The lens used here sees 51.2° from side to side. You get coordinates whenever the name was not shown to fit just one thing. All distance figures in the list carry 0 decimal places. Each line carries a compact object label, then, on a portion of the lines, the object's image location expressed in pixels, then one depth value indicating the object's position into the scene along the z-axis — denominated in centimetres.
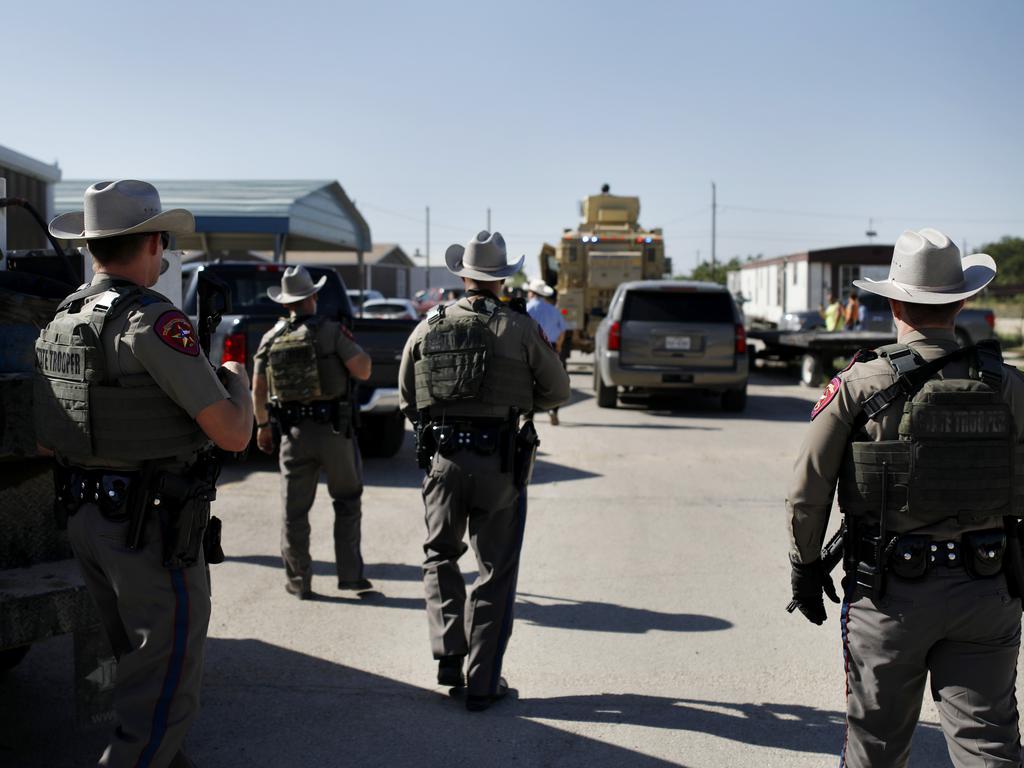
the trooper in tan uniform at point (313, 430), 606
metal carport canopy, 1739
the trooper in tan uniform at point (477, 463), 460
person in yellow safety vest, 2180
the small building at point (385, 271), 6275
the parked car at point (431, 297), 4169
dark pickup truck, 916
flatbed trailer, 1791
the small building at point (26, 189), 744
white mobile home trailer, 2852
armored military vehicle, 2159
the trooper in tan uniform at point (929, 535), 296
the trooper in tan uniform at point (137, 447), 300
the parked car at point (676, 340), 1498
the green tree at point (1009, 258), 7681
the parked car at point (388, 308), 2823
